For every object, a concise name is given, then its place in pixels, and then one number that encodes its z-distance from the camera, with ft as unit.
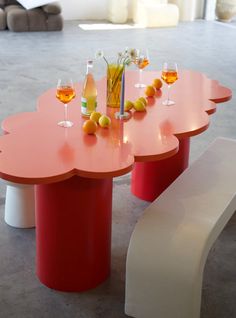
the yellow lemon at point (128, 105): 9.66
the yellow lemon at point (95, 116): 8.95
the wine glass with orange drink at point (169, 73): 10.11
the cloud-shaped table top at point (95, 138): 7.43
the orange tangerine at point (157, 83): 10.94
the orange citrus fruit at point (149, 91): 10.56
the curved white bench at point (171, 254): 7.47
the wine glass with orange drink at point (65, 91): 8.75
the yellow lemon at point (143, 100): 9.87
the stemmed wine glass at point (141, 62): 10.88
